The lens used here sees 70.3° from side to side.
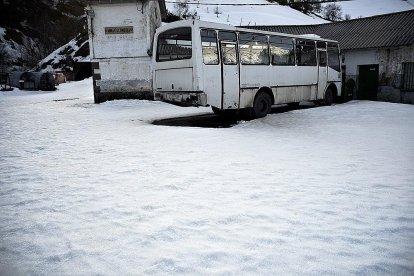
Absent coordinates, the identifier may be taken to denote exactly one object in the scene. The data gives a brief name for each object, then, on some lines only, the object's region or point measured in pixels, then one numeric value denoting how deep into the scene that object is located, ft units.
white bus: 28.94
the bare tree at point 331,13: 217.15
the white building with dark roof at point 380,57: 53.72
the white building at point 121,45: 47.65
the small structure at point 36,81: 97.60
